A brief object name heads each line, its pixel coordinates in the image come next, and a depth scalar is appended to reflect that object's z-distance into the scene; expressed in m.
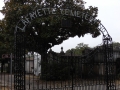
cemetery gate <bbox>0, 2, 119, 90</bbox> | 9.13
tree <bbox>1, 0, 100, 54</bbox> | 15.33
